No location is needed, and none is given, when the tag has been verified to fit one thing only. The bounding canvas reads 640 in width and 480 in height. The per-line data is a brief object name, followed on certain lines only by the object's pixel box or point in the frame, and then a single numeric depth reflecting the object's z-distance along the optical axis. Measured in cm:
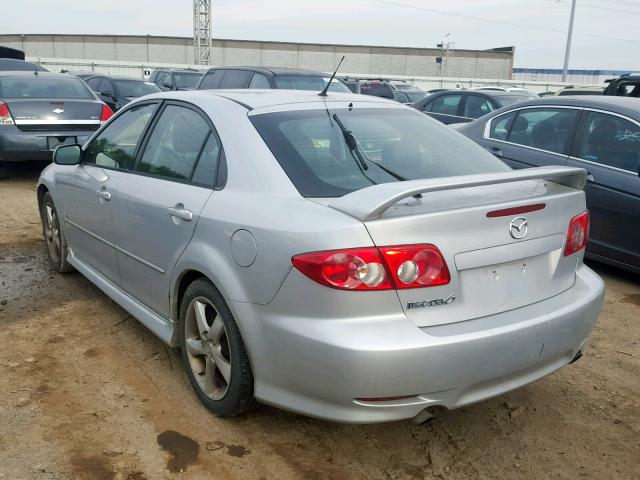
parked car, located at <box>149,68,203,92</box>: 1716
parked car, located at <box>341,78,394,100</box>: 1727
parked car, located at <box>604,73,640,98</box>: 880
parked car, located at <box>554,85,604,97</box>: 1298
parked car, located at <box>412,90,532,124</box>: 1117
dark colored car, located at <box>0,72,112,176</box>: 849
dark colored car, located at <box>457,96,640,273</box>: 524
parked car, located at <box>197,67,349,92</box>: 1058
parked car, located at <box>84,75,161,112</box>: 1459
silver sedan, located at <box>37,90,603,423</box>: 240
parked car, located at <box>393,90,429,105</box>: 1975
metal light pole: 3756
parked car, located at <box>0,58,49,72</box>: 1443
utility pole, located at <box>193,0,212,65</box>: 4919
